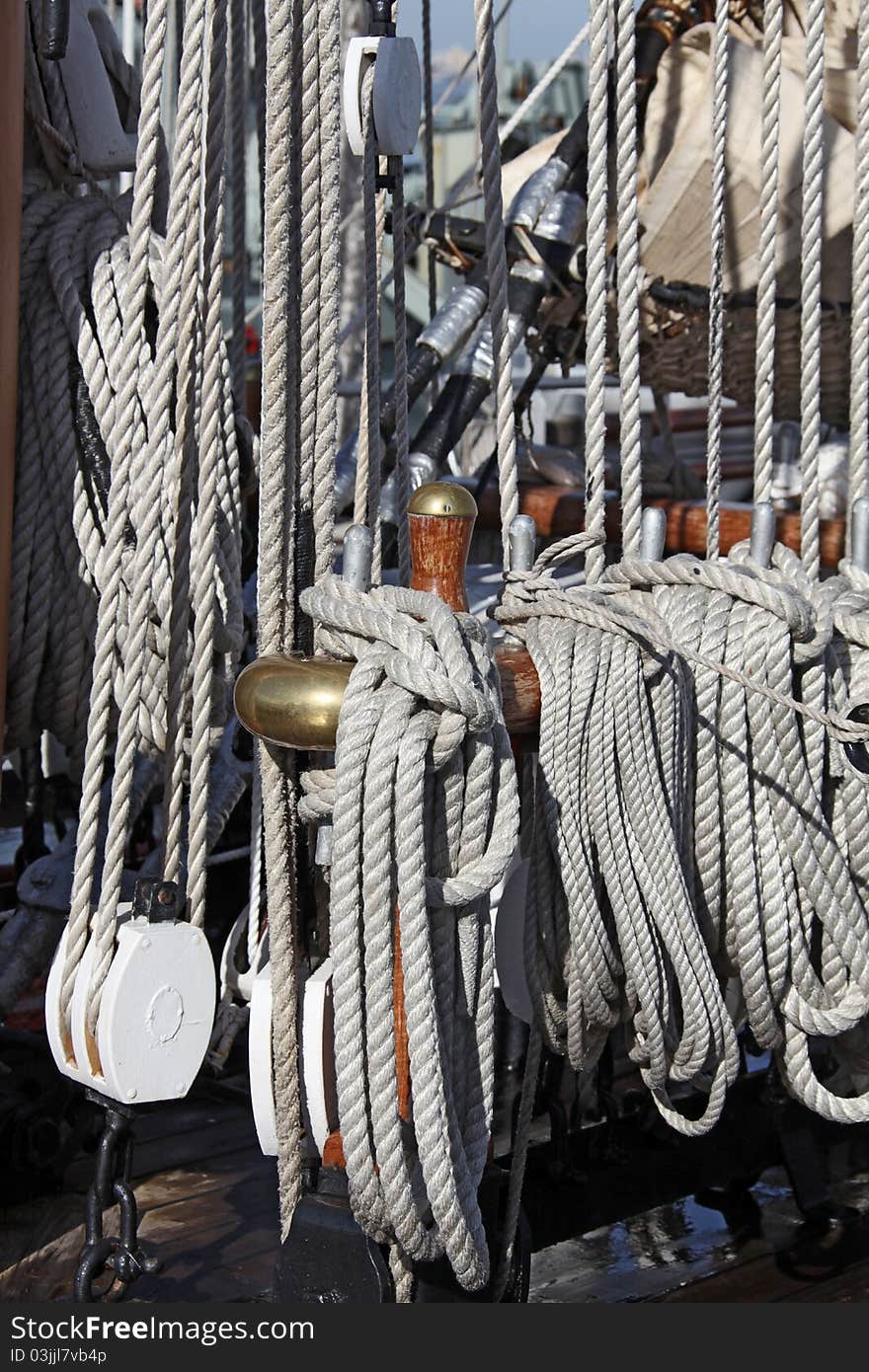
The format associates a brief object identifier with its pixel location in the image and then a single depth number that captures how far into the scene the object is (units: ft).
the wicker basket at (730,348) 13.07
